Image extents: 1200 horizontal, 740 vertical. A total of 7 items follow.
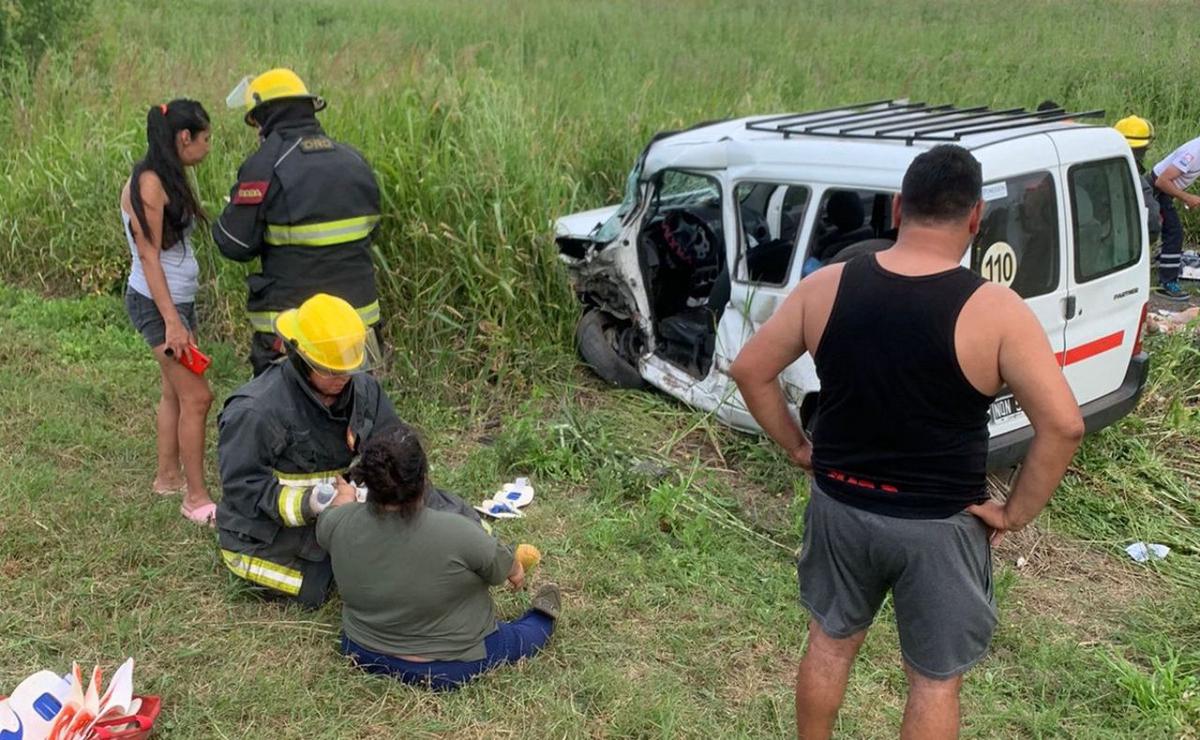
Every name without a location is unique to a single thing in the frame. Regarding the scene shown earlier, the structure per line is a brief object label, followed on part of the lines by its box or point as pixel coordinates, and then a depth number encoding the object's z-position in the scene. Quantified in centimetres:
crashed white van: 415
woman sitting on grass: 290
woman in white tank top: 390
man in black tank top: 215
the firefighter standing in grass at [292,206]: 408
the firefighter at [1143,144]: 674
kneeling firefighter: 321
